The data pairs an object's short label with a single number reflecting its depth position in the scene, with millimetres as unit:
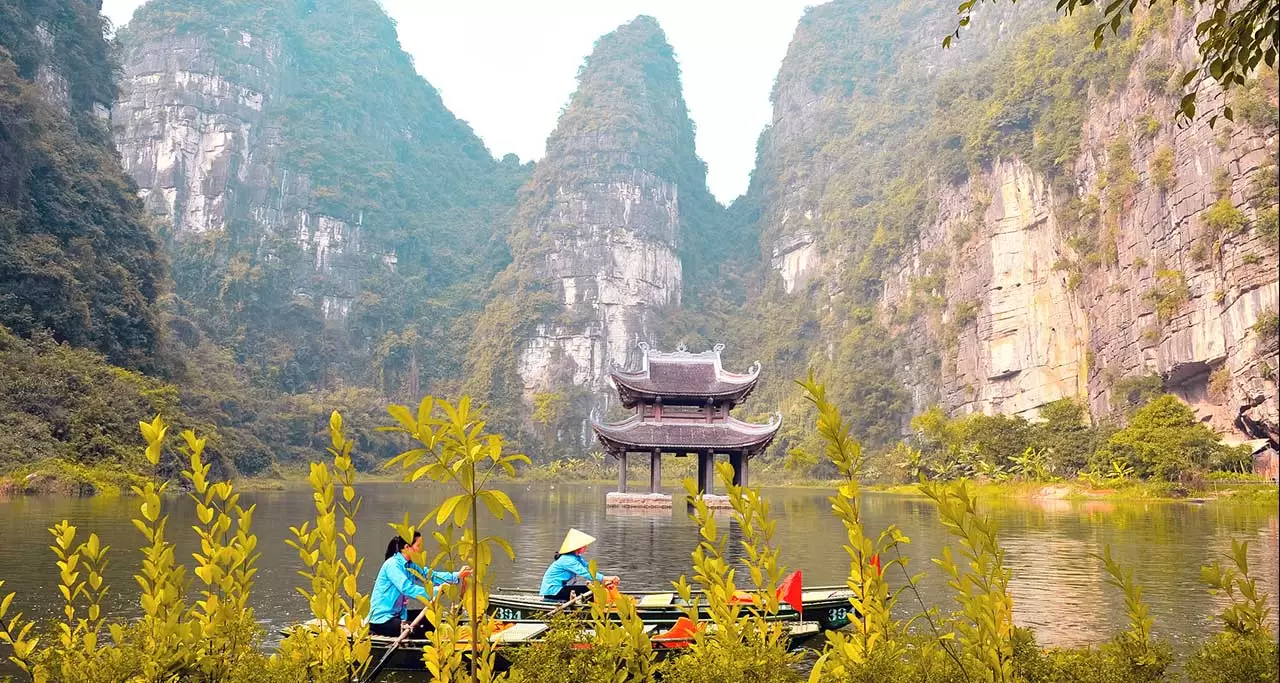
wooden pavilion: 29062
